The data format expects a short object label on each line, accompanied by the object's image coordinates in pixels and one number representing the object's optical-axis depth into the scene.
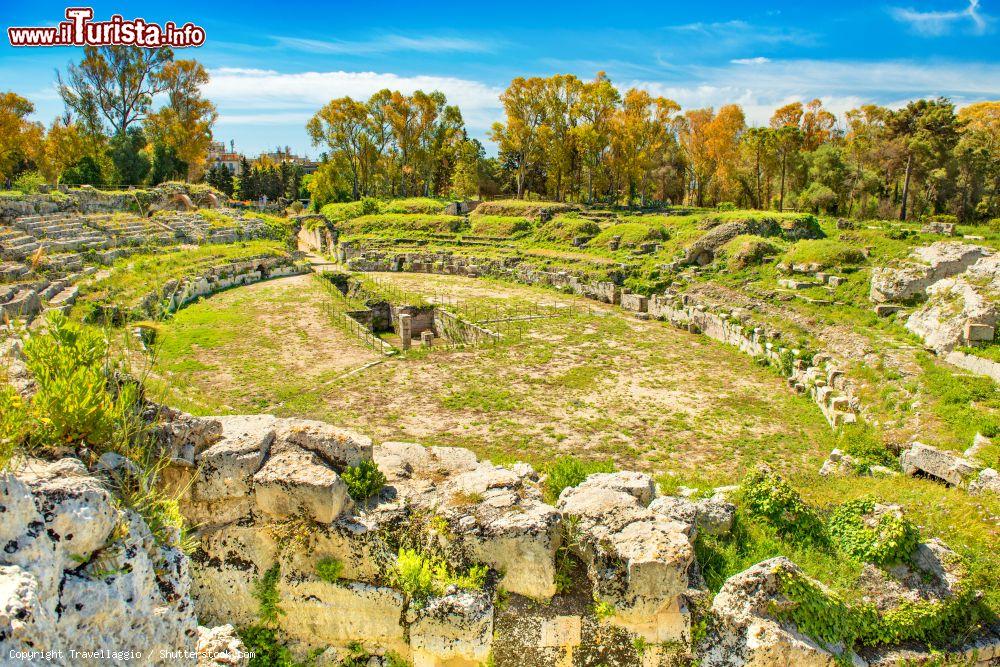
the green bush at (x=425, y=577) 4.96
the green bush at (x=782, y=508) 6.26
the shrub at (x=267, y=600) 5.18
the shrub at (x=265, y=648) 5.09
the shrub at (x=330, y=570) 5.11
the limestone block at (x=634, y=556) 4.84
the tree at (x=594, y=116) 45.69
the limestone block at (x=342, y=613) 5.08
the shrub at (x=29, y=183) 34.45
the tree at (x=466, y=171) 55.74
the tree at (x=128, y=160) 45.22
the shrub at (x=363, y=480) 5.57
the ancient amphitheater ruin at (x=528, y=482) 3.87
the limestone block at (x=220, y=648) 4.27
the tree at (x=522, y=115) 47.88
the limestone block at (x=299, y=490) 5.14
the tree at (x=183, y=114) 48.72
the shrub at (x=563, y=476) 7.05
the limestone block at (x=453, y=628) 4.88
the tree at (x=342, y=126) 53.59
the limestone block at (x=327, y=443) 5.76
